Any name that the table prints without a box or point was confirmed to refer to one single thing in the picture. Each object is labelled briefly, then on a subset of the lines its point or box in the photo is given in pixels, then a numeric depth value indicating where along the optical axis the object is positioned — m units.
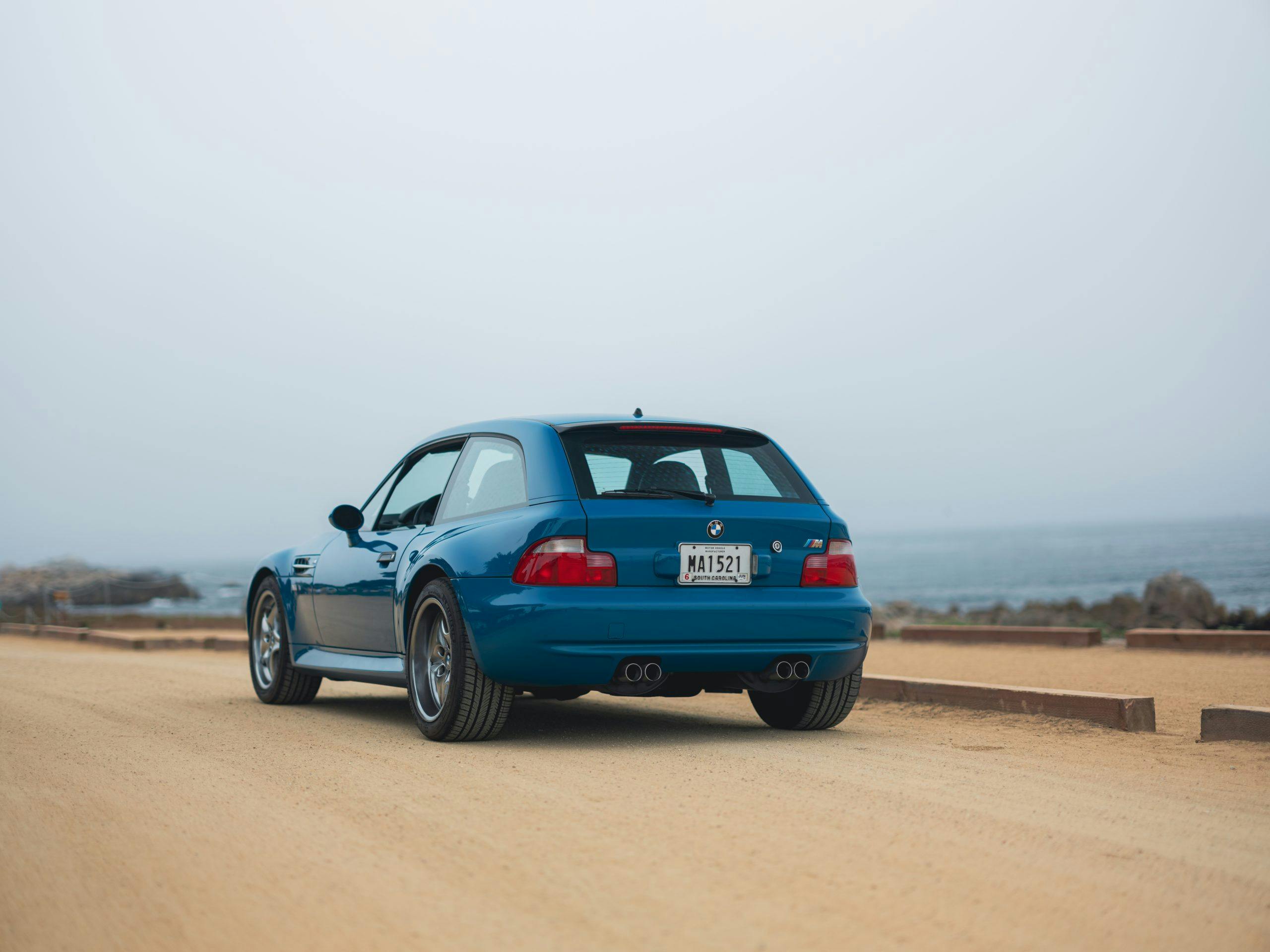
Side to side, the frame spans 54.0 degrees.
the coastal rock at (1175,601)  24.16
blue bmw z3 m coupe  5.94
